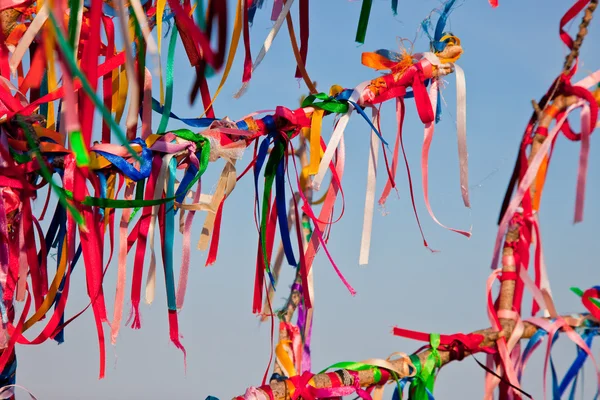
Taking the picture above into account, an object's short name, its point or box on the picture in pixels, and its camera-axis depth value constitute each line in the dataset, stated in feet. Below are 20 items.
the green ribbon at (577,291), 10.41
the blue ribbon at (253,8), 11.01
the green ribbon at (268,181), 10.54
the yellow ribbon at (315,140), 10.50
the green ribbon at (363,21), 10.71
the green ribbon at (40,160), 9.51
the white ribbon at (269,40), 10.52
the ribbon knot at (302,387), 9.98
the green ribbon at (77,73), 8.93
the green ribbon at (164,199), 9.97
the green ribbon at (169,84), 10.37
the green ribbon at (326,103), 10.54
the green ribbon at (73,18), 9.79
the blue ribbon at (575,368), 10.29
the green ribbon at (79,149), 9.51
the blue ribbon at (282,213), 10.56
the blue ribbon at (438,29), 10.65
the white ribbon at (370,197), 10.41
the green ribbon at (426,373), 10.20
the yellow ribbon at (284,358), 10.31
